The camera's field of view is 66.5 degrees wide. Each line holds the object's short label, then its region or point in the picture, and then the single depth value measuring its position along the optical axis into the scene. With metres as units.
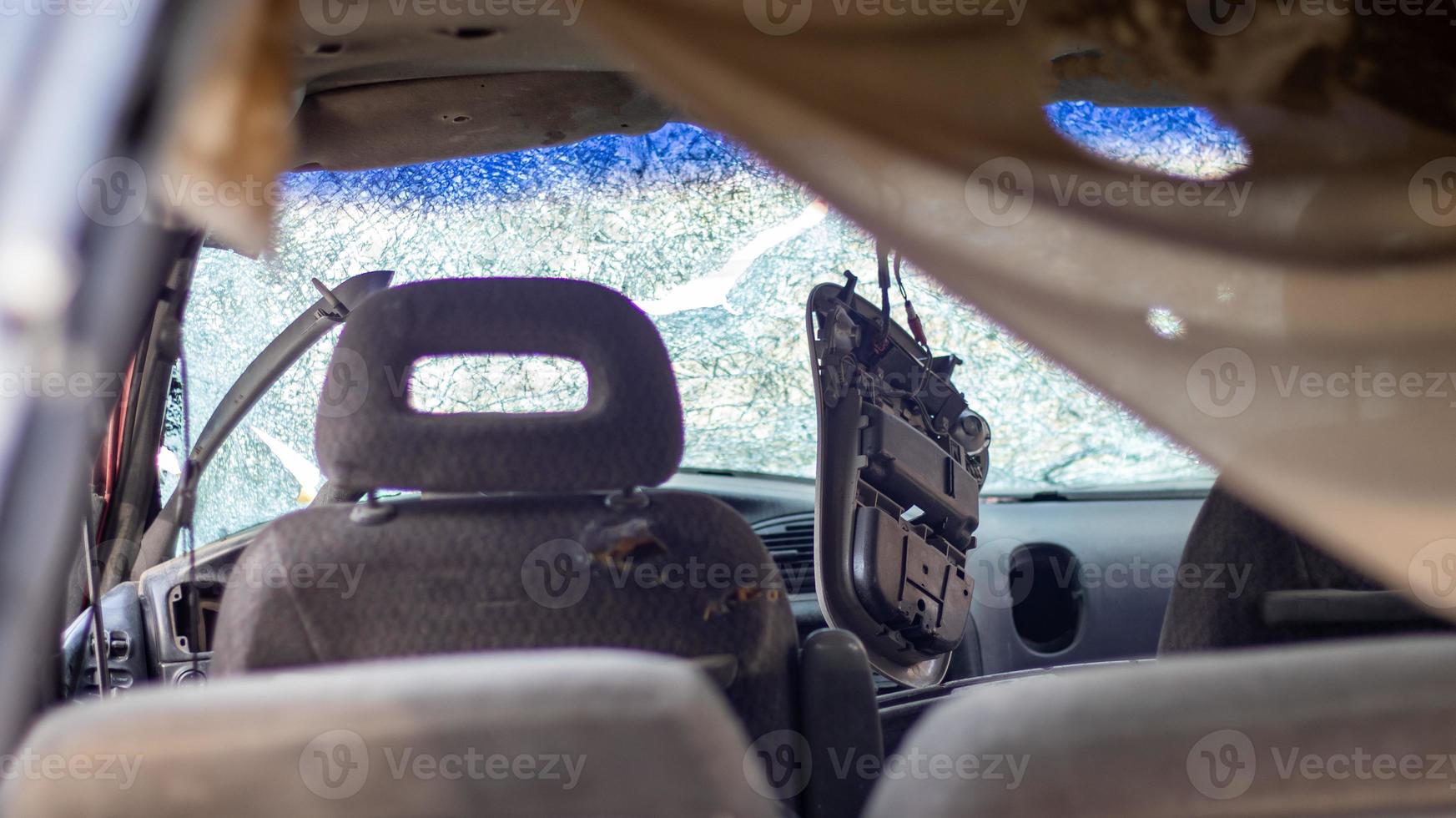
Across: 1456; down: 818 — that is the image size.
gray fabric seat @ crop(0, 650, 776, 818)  0.72
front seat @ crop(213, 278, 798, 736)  1.59
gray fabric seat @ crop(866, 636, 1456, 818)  0.72
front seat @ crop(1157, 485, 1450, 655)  1.55
